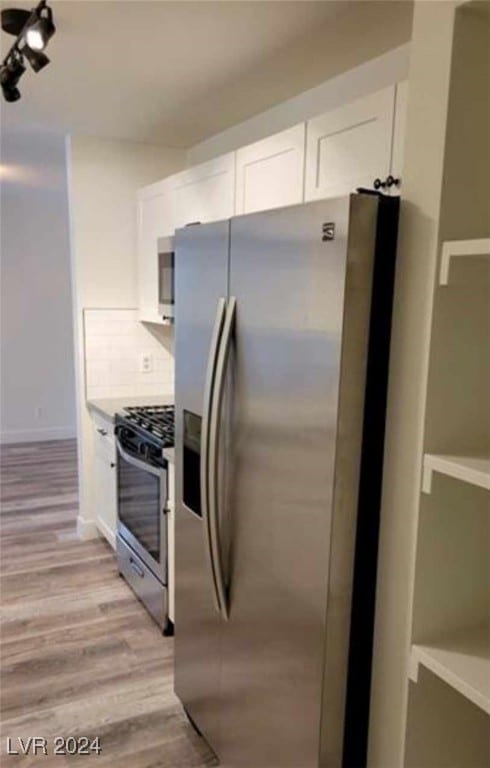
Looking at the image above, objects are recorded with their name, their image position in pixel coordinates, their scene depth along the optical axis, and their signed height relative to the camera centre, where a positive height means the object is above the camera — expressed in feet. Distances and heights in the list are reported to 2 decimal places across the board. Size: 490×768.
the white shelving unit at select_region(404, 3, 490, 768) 3.76 -1.03
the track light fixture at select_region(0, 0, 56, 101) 5.98 +2.72
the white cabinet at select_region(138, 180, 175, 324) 10.67 +1.19
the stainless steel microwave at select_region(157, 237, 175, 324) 10.36 +0.30
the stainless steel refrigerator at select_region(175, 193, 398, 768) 4.23 -1.36
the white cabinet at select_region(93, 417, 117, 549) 11.30 -3.76
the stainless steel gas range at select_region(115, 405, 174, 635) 8.84 -3.45
